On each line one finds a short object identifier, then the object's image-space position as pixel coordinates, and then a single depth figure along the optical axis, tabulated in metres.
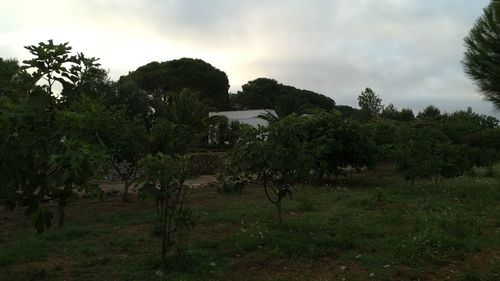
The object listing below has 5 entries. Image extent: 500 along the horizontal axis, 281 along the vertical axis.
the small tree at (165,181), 5.38
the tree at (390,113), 43.62
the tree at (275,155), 7.29
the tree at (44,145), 2.59
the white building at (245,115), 41.56
